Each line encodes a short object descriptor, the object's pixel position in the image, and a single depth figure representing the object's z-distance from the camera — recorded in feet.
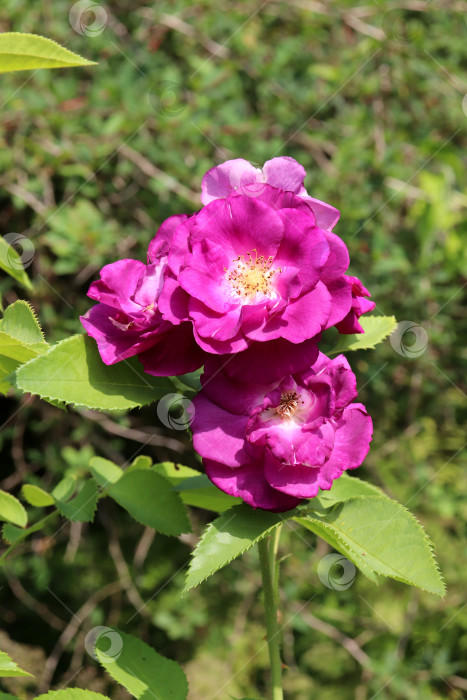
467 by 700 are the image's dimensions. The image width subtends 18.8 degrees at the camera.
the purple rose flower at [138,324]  1.53
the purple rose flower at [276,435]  1.50
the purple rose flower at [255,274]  1.49
